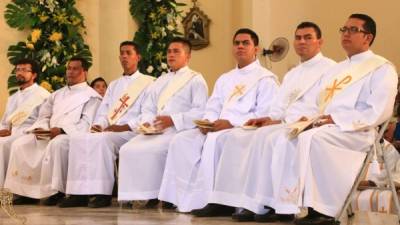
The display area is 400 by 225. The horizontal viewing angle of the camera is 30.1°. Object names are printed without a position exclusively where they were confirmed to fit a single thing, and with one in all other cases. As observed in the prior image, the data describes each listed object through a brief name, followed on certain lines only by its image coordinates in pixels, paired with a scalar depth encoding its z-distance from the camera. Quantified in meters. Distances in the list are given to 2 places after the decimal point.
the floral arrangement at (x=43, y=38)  10.02
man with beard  8.21
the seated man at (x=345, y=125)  5.19
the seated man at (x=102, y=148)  7.32
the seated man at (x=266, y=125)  5.93
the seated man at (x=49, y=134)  7.72
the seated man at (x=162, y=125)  7.02
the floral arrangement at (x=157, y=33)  9.95
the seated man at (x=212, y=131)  6.43
